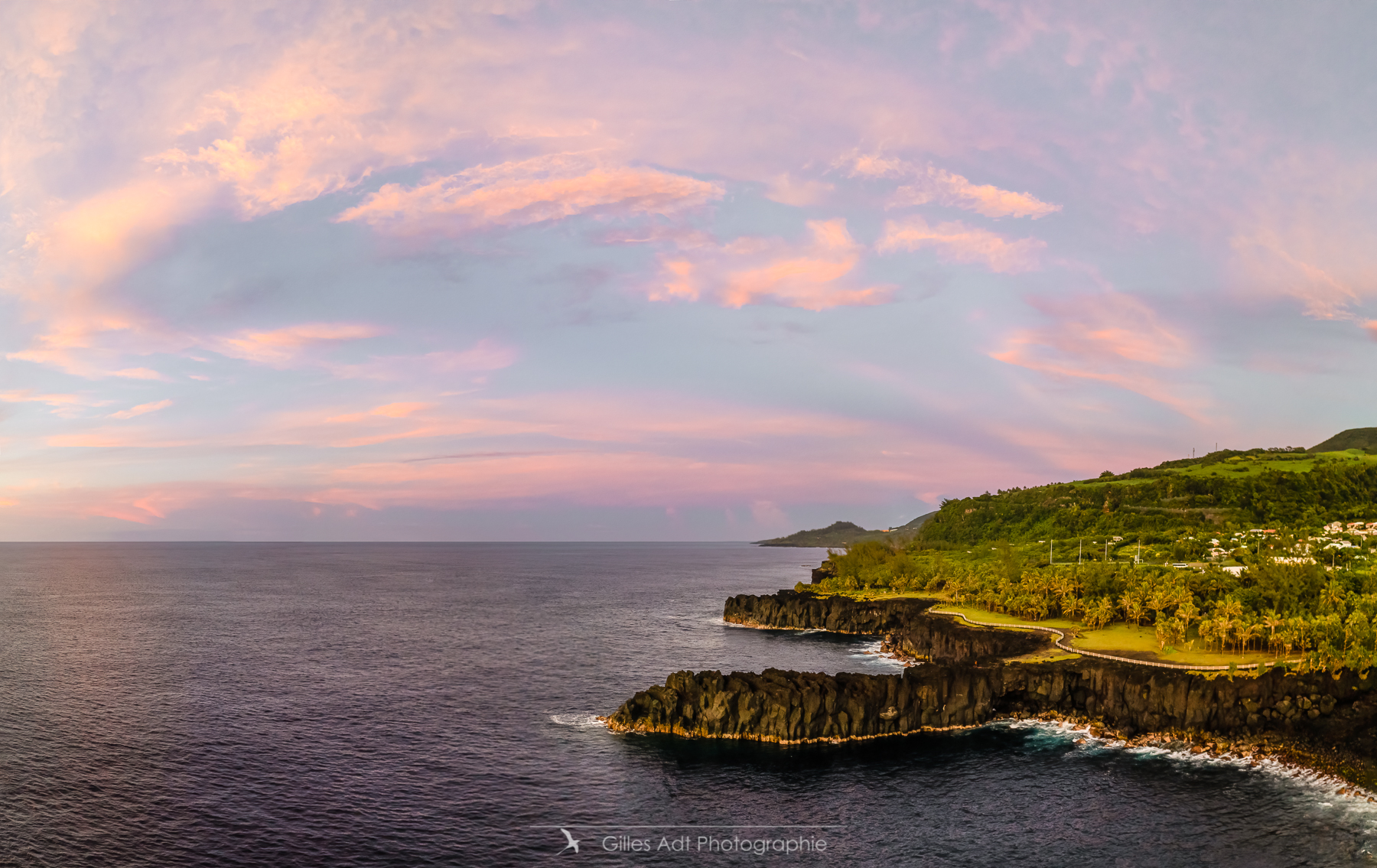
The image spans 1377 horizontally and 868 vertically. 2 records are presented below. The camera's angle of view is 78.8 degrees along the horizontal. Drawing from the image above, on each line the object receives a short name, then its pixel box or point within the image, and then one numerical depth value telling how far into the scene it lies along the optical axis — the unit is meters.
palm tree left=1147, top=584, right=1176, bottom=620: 92.88
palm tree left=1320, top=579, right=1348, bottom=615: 81.38
